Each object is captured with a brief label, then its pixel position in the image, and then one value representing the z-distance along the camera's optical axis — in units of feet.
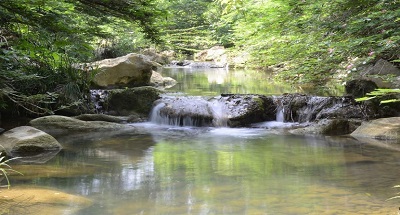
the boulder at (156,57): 95.31
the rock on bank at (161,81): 51.45
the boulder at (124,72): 44.34
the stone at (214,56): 93.37
